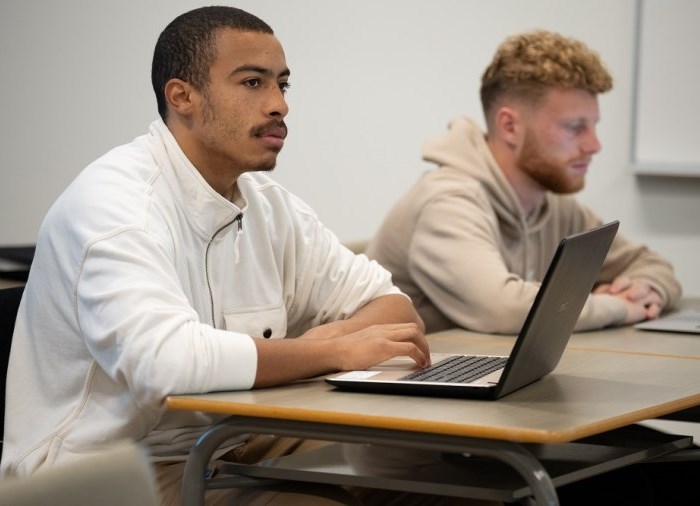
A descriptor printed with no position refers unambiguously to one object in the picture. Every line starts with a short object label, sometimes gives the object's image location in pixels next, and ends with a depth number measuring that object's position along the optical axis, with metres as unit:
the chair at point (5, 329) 2.67
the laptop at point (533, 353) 2.39
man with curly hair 3.53
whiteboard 4.97
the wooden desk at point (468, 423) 2.25
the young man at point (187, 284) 2.45
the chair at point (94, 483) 1.49
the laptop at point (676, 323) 3.33
